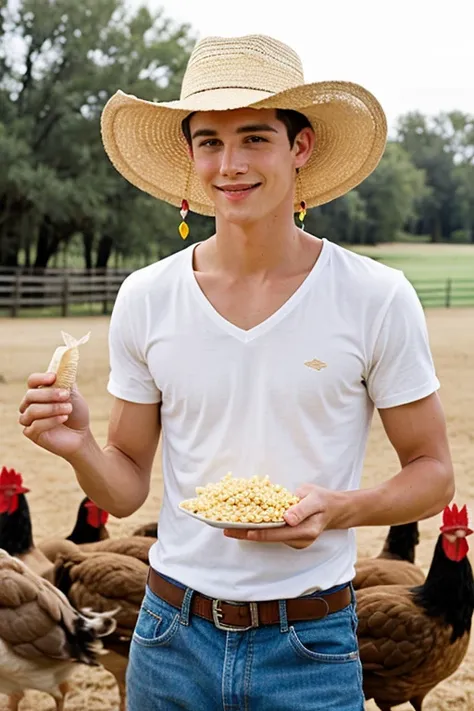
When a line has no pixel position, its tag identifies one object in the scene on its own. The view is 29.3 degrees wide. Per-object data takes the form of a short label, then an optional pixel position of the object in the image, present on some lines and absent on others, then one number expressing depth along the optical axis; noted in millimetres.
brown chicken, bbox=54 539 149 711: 3836
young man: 1839
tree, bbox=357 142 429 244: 42125
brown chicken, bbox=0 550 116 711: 3578
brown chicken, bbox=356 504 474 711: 3559
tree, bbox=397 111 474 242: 49938
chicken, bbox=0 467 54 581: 4328
